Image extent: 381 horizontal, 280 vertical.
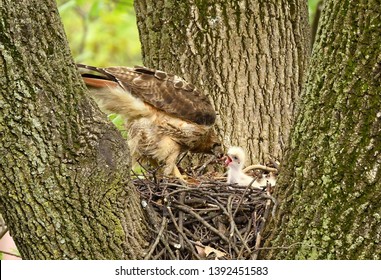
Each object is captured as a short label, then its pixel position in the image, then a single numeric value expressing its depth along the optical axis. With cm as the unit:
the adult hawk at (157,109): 1106
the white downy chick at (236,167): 1033
